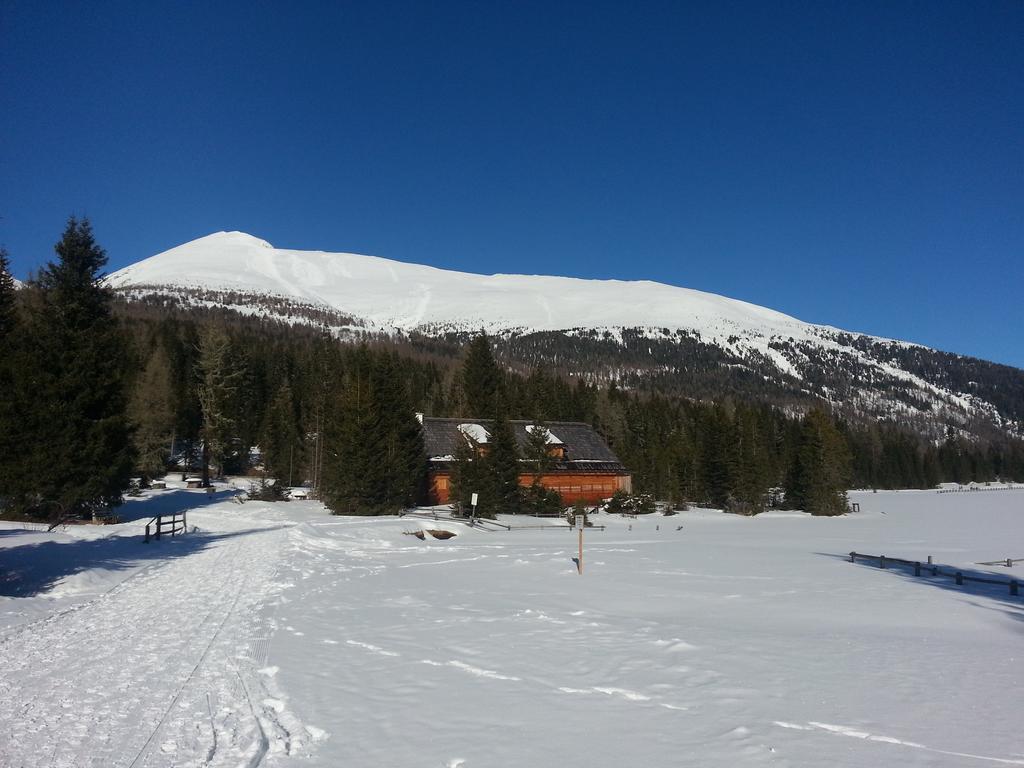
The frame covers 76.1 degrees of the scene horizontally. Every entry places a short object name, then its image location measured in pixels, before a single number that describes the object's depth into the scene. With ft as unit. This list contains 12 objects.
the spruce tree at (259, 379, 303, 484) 202.80
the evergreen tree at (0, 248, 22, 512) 86.94
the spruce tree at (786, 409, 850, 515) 223.30
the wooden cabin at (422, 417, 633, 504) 175.11
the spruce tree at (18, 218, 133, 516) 89.61
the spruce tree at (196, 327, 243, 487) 189.98
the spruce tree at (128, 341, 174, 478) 168.35
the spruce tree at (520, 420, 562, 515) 153.28
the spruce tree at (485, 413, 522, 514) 147.33
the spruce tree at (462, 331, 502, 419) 249.75
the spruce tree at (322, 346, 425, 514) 131.03
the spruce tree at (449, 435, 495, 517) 141.73
